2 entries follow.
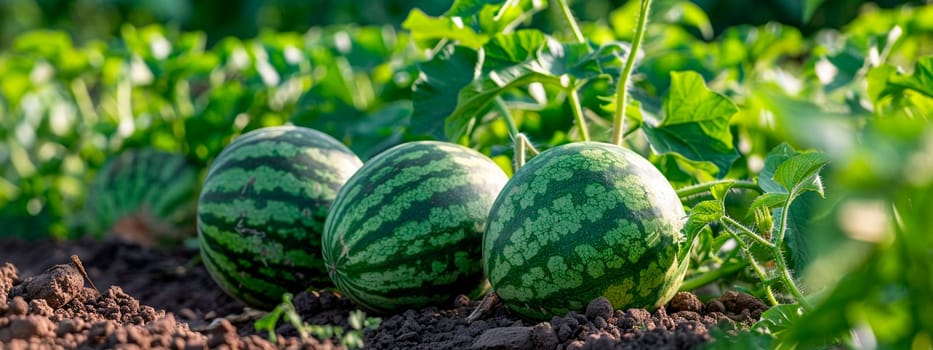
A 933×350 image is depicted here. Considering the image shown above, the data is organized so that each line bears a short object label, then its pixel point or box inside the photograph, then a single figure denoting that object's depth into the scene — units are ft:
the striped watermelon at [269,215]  9.27
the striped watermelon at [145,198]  14.55
